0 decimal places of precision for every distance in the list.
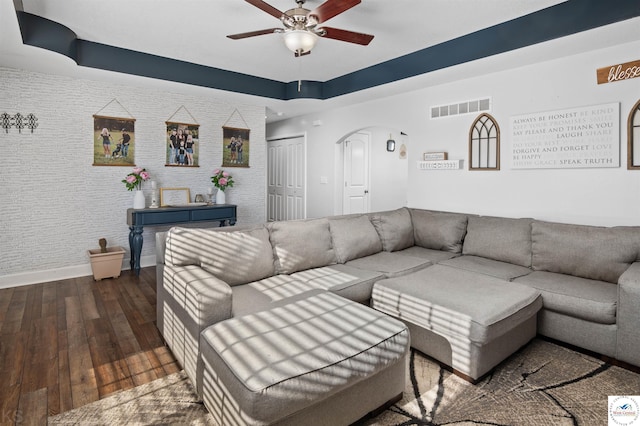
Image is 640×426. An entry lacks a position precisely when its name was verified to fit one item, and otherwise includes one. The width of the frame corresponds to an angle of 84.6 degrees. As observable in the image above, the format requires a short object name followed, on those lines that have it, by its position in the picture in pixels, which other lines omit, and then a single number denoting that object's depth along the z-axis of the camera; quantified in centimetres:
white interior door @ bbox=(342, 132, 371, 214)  637
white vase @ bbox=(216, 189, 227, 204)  528
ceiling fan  235
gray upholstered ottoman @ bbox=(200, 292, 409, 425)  139
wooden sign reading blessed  290
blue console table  432
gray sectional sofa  211
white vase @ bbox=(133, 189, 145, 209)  454
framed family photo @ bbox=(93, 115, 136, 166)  438
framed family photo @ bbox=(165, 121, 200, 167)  496
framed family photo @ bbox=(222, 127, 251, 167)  551
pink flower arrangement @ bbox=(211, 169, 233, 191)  524
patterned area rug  180
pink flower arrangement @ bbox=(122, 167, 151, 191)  445
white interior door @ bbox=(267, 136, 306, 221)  679
